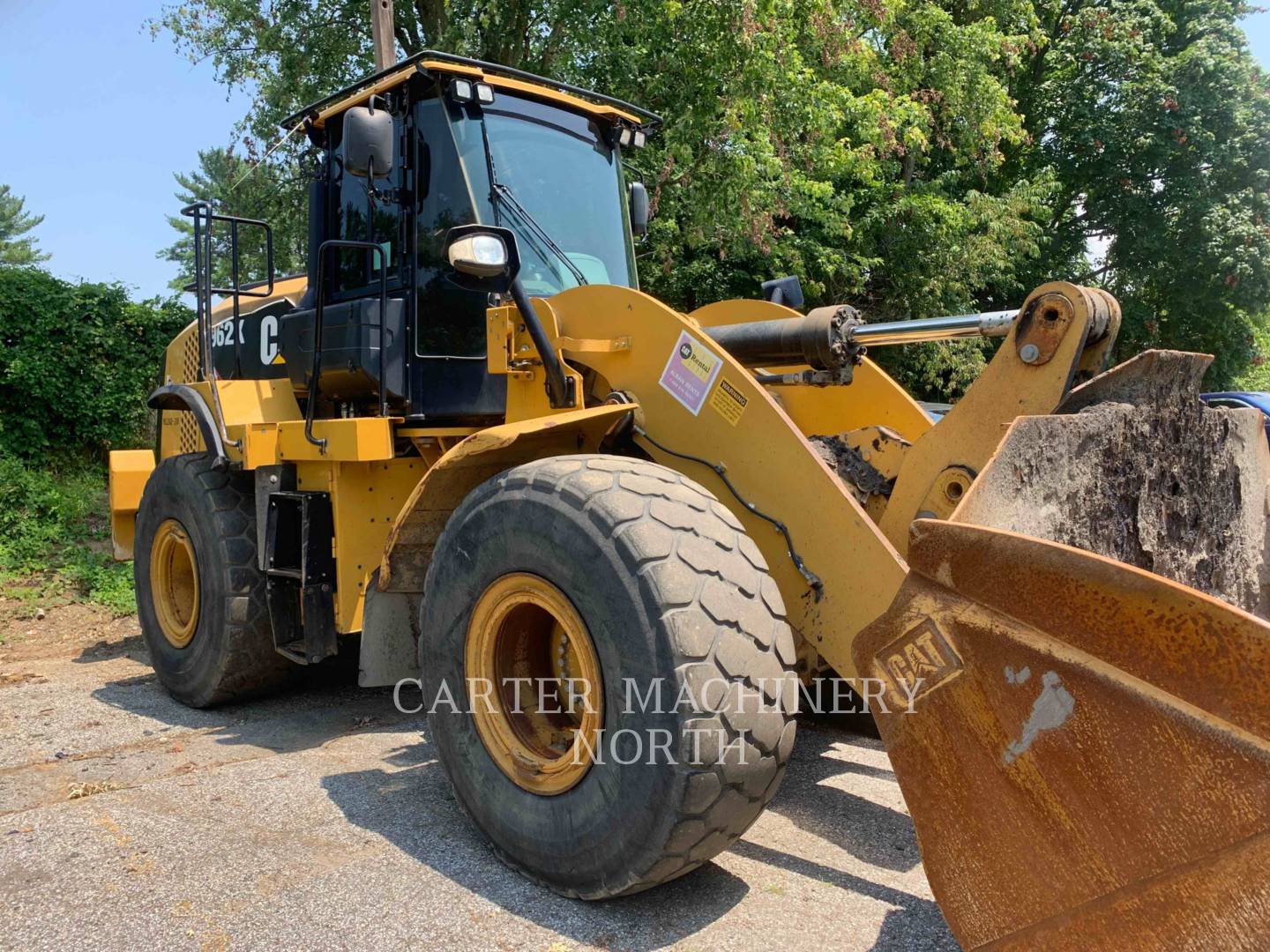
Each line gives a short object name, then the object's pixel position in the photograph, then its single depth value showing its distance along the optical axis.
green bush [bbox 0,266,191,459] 11.40
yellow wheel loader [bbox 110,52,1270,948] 1.99
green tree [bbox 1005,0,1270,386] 19.78
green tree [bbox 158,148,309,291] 11.45
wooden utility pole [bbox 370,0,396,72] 10.29
